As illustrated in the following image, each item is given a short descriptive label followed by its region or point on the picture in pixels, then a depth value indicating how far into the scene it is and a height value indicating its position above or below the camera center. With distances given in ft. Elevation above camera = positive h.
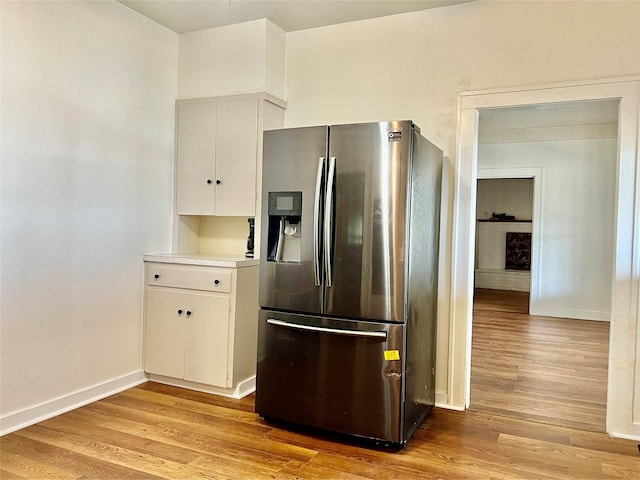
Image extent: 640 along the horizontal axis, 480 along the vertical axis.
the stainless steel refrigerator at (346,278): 8.09 -0.76
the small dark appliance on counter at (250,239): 11.59 -0.16
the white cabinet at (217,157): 11.31 +1.83
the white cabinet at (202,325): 10.44 -2.14
